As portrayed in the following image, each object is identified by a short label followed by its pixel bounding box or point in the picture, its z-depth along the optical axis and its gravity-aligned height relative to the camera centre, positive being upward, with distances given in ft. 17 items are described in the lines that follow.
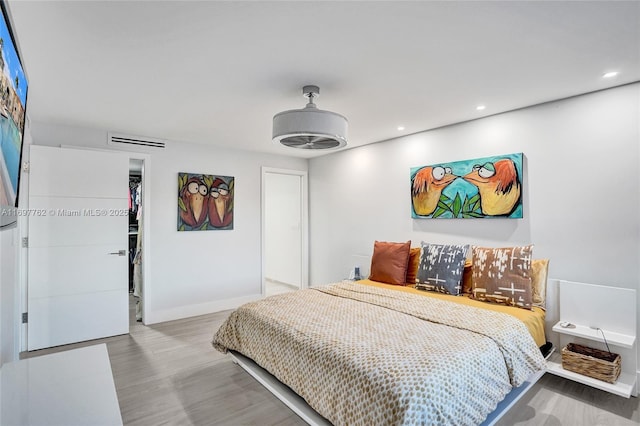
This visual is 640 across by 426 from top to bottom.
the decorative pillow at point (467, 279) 10.75 -2.08
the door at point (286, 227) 18.56 -0.74
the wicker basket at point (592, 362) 7.84 -3.59
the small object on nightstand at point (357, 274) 14.78 -2.62
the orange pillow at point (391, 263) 12.02 -1.77
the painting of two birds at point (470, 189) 10.43 +0.94
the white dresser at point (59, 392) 3.72 -2.27
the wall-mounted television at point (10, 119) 3.83 +1.28
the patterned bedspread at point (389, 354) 5.30 -2.68
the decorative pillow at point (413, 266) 12.21 -1.87
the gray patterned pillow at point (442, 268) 10.50 -1.72
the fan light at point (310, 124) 7.93 +2.22
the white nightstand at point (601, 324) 8.02 -2.81
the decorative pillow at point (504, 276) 9.08 -1.72
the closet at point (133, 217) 17.61 -0.09
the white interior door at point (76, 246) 11.27 -1.10
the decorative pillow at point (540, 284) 9.36 -1.94
